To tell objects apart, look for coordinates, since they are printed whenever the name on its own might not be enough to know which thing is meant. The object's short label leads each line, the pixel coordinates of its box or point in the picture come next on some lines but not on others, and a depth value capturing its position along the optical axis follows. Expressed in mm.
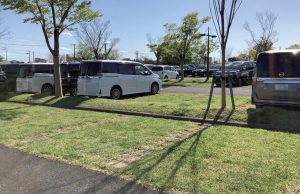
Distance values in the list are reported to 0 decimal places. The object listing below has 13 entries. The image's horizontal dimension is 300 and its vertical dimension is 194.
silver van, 5904
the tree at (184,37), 20292
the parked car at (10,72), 13295
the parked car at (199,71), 28183
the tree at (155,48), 21658
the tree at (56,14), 9915
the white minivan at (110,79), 10131
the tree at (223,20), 6419
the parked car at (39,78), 11994
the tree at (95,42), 28288
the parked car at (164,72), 24290
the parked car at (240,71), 15329
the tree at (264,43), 28288
